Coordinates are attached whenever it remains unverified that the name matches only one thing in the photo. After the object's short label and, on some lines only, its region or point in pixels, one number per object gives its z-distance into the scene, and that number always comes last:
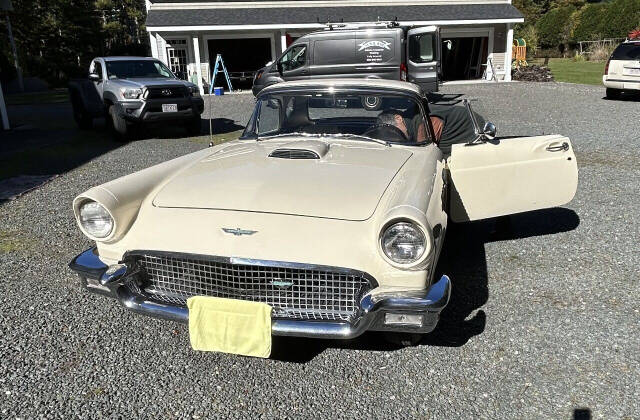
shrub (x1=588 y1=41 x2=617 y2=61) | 30.23
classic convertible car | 2.64
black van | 13.96
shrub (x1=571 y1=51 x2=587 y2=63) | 32.83
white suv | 14.63
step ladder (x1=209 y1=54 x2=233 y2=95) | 19.05
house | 21.42
